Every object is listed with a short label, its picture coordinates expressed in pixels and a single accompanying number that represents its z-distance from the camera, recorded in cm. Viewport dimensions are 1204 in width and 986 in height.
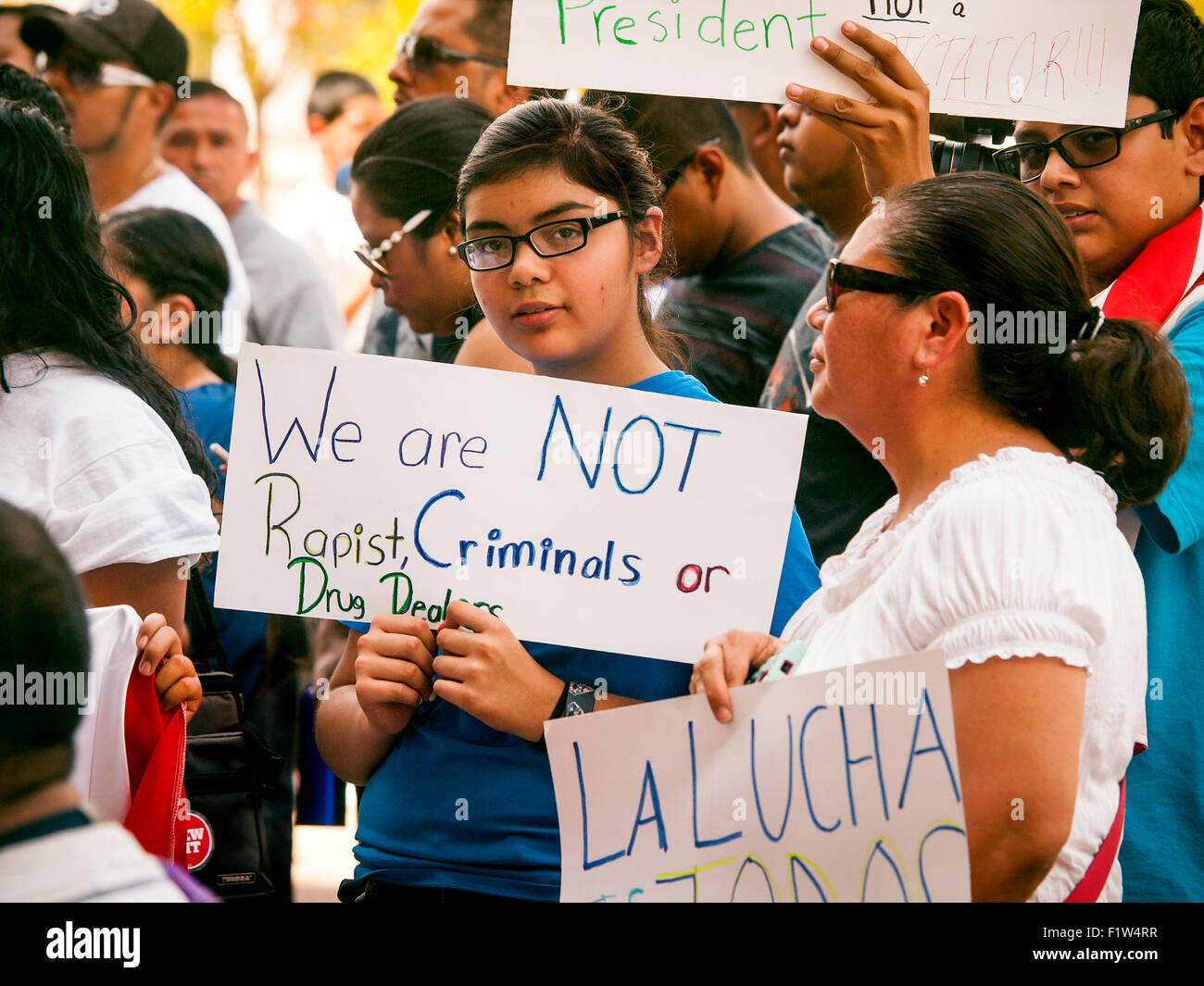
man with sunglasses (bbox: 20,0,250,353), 336
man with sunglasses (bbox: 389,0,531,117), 324
